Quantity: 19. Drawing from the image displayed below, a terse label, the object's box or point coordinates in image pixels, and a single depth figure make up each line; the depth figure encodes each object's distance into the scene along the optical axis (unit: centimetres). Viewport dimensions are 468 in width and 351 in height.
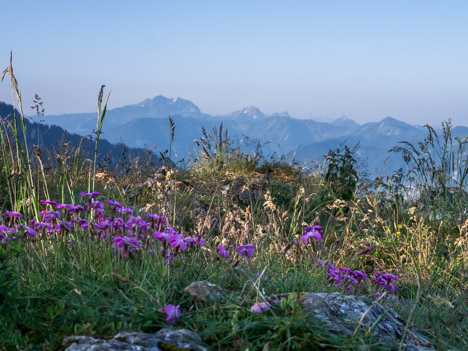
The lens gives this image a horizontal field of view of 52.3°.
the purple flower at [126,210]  303
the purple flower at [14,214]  322
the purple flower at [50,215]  331
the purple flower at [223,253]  277
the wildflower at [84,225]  323
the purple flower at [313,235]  297
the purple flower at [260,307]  204
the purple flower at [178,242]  243
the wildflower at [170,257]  271
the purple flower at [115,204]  297
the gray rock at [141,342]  184
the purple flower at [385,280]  366
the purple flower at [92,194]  316
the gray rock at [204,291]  231
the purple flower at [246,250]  267
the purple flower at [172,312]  208
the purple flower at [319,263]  345
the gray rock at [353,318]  217
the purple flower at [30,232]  295
